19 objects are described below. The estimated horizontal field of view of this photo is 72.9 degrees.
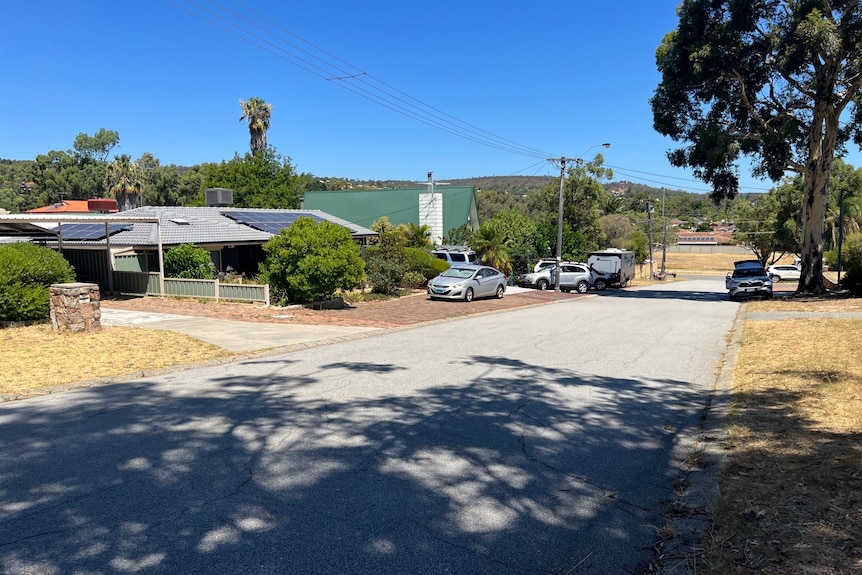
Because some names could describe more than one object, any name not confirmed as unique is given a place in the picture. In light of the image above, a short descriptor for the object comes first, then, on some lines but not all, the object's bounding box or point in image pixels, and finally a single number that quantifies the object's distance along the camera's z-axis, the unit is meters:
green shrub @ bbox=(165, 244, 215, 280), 21.98
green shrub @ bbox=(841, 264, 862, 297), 22.34
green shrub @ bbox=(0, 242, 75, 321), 12.27
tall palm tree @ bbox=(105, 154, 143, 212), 55.47
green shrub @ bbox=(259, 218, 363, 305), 18.55
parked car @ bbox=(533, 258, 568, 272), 37.53
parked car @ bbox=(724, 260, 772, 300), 27.93
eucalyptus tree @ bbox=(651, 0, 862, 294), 22.69
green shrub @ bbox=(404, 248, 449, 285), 28.14
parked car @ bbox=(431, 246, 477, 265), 33.09
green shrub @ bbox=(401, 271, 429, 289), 26.94
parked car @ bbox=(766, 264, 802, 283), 49.72
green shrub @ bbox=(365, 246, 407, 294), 24.17
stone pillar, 11.88
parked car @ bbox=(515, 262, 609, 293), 33.62
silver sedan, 24.05
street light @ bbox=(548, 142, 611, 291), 32.81
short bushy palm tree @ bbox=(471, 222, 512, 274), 36.47
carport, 16.90
